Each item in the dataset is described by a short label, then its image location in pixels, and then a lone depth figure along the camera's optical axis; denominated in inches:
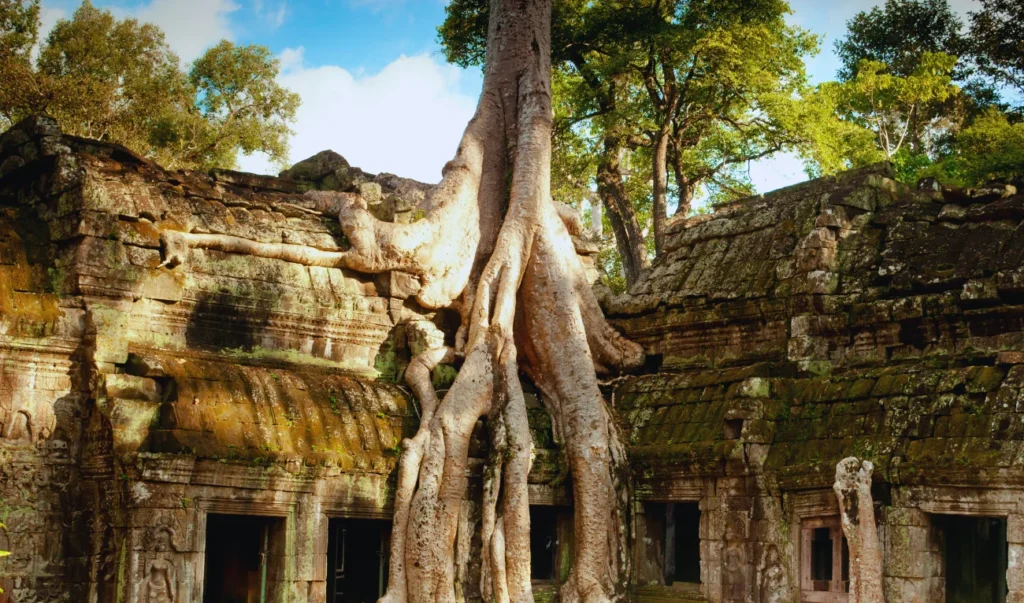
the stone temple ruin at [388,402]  500.1
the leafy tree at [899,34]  1246.9
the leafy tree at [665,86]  900.0
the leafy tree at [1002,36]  1026.1
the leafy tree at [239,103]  1050.1
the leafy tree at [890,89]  1091.3
